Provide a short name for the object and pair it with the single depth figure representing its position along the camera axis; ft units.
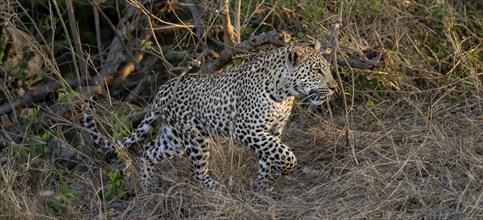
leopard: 57.62
